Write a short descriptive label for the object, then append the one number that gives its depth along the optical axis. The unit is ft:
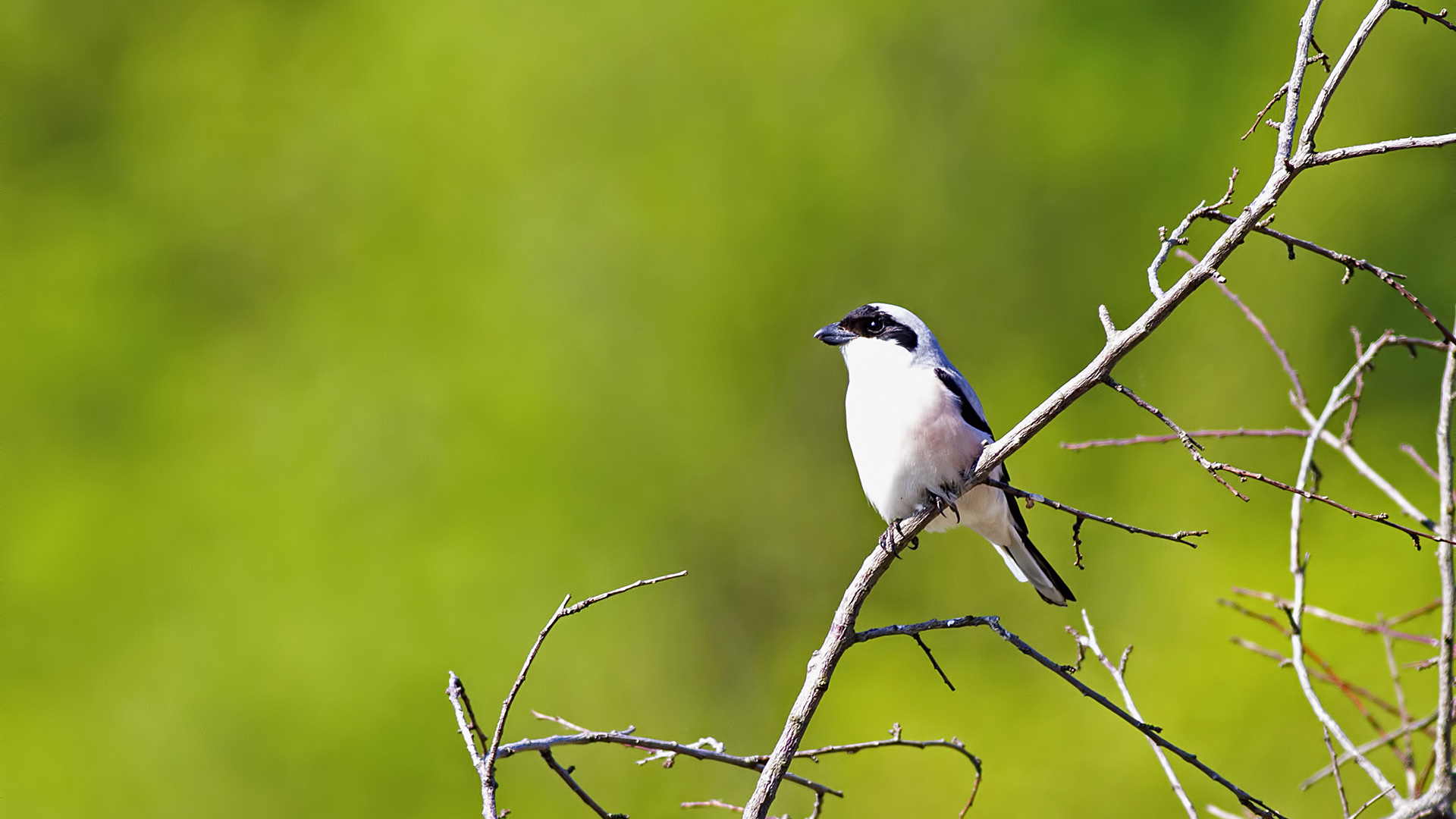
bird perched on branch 32.07
